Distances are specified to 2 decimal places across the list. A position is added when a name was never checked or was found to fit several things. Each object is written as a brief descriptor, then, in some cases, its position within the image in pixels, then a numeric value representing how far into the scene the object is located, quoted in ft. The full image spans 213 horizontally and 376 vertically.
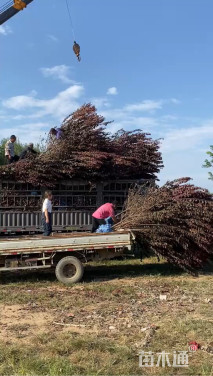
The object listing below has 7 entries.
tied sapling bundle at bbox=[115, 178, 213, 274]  29.17
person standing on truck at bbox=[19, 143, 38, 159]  37.05
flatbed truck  27.40
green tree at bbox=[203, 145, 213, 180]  63.21
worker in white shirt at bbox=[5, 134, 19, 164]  39.55
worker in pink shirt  31.83
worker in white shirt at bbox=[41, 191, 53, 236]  32.55
